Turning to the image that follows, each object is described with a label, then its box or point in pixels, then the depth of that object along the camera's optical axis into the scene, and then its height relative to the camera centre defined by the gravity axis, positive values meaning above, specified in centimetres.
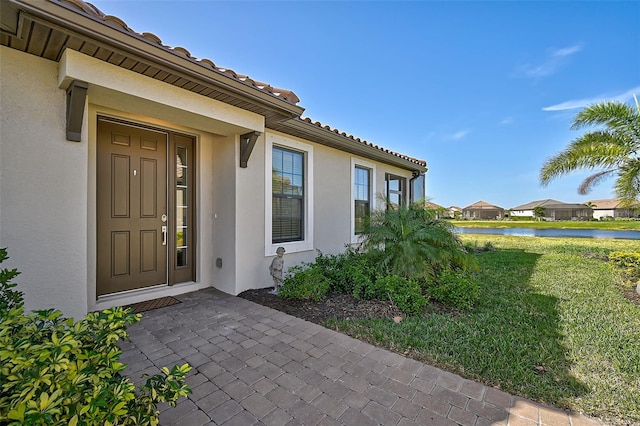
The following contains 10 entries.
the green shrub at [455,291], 427 -120
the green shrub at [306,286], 447 -118
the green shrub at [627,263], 591 -113
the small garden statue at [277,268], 479 -94
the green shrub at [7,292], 183 -54
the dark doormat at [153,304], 403 -135
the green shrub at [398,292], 404 -119
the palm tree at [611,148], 688 +167
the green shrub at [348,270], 473 -101
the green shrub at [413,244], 459 -52
